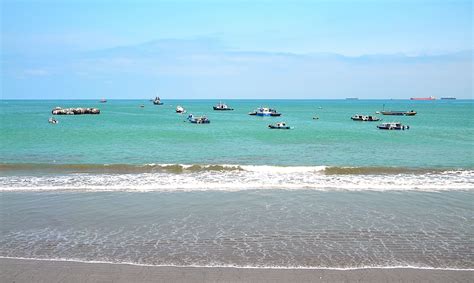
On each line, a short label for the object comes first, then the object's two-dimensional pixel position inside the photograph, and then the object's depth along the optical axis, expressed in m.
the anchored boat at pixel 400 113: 103.41
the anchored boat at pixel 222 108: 137.50
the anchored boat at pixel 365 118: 82.62
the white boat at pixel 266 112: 105.19
